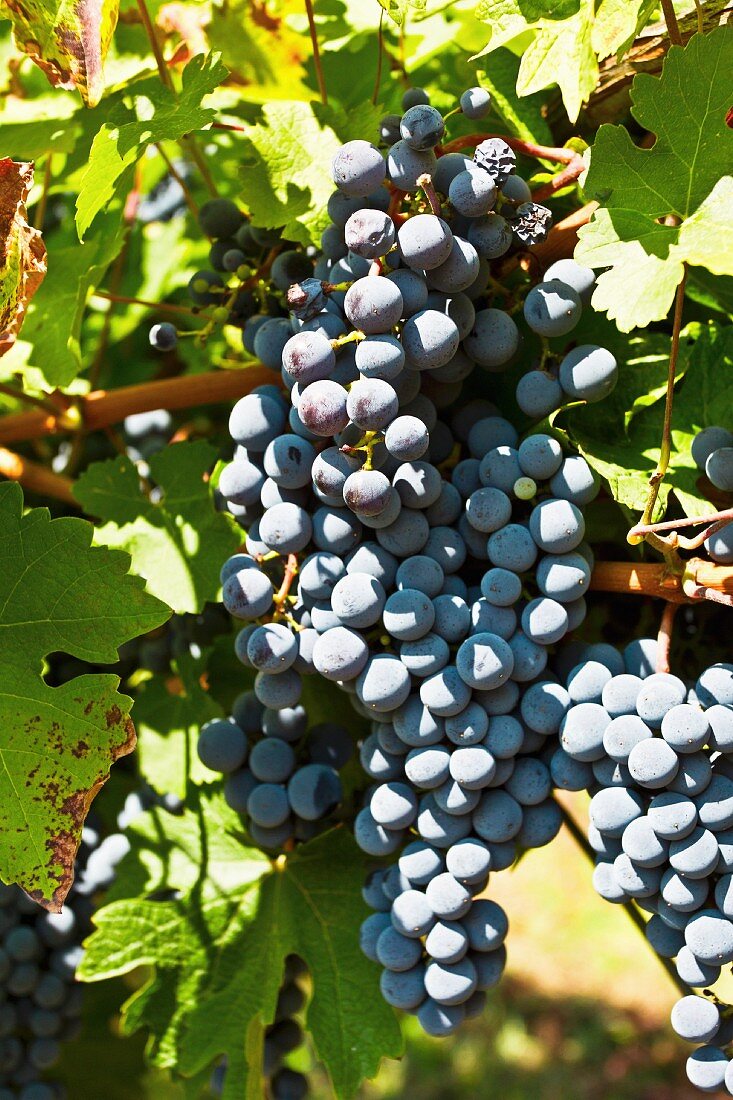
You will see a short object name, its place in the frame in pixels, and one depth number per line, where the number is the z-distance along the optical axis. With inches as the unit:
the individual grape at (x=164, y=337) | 28.9
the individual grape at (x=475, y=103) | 27.1
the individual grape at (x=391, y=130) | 26.9
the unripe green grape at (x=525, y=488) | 26.7
